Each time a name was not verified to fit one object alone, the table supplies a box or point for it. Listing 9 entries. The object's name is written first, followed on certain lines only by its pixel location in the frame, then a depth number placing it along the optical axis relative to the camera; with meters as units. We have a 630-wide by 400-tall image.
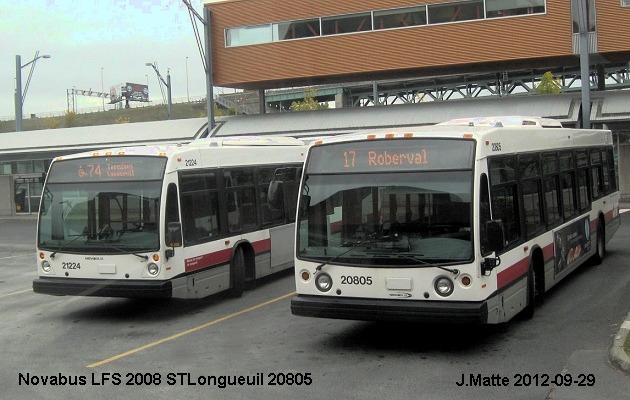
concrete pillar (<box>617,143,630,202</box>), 33.62
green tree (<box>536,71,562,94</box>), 54.50
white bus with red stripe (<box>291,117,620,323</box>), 8.70
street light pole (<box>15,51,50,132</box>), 49.03
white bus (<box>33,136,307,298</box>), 11.68
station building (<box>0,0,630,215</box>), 31.52
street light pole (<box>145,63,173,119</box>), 52.12
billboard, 147.75
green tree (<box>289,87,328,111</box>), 68.71
